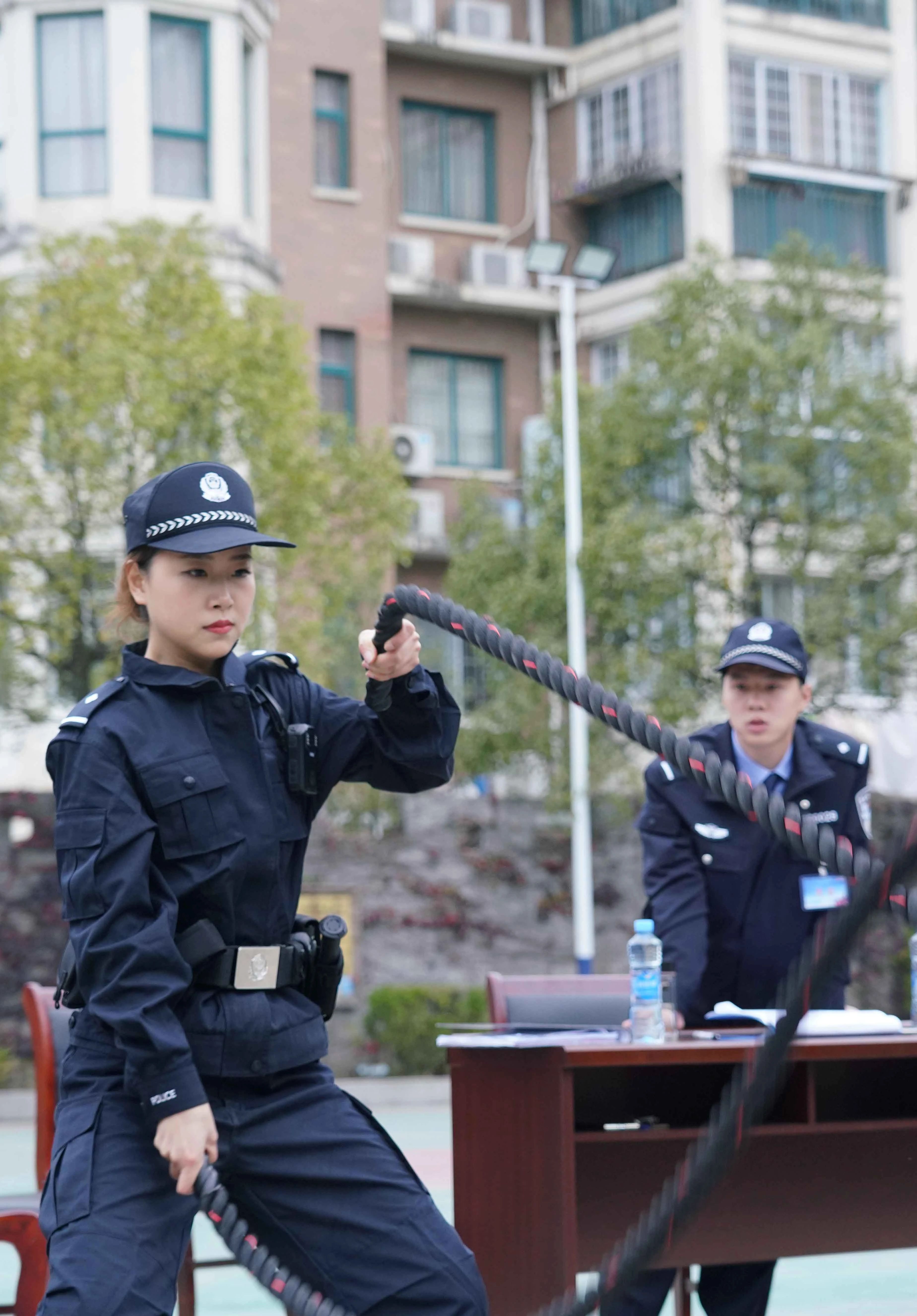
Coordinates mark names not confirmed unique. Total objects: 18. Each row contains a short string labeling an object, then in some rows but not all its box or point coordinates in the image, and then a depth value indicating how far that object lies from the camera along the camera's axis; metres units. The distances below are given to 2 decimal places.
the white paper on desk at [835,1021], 4.71
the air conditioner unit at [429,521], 25.81
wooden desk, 4.41
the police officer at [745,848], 5.23
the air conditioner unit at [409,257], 26.53
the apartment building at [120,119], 21.31
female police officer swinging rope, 3.27
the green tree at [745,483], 18.08
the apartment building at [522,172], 26.00
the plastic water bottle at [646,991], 4.60
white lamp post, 17.30
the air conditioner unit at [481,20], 27.44
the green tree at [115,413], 14.53
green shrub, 15.33
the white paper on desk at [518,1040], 4.35
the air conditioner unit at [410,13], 26.97
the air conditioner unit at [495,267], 27.28
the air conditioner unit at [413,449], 26.00
